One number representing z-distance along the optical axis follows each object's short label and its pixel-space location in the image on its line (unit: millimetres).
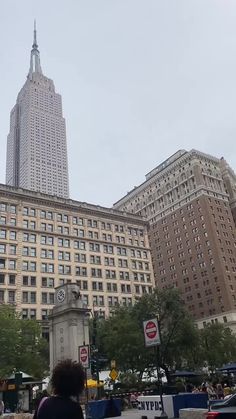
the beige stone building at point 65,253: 75312
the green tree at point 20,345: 44719
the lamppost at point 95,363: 28297
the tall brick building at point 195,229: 104312
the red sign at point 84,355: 20634
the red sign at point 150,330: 17430
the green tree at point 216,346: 56219
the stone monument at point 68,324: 37281
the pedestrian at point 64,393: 4125
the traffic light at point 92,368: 28053
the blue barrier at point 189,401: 18844
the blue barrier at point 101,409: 22219
